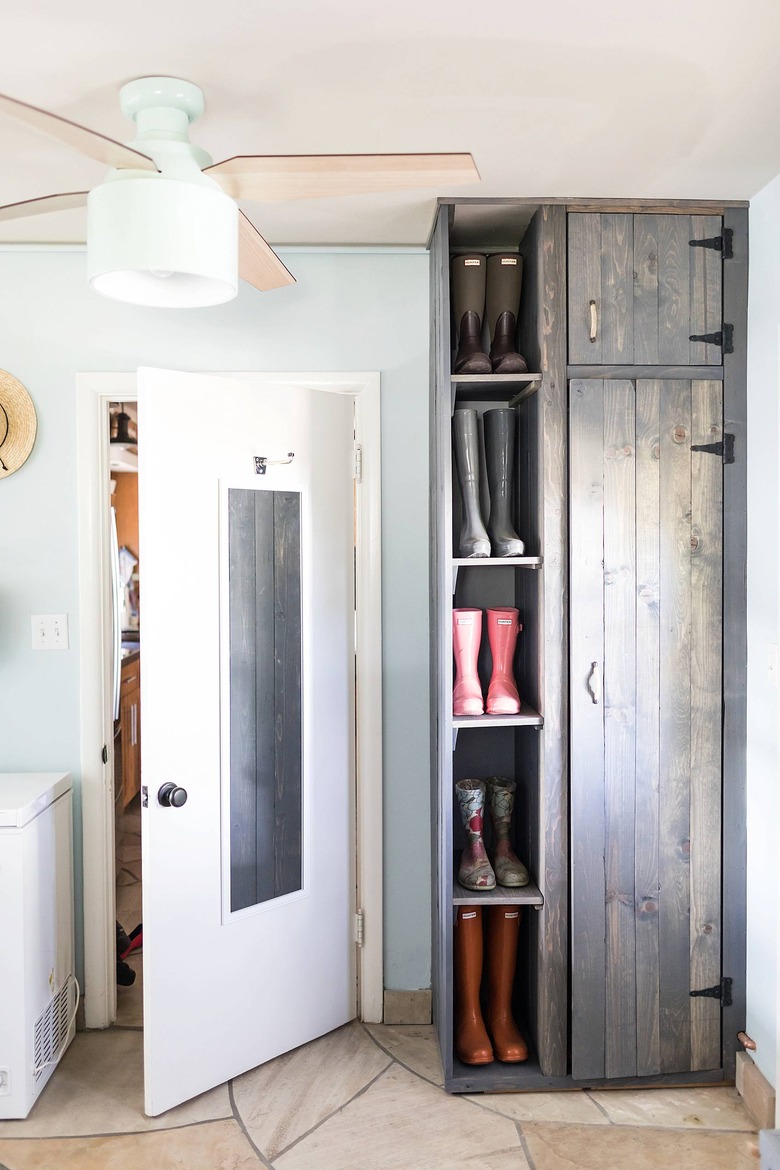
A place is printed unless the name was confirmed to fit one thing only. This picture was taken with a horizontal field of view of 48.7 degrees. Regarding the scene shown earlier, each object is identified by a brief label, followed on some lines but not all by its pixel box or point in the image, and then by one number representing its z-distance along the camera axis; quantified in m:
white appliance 2.33
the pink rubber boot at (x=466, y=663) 2.48
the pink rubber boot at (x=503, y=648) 2.52
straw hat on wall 2.70
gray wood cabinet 2.39
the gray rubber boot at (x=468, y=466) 2.49
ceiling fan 1.48
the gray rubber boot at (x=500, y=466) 2.53
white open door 2.38
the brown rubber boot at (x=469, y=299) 2.49
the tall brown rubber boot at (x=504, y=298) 2.49
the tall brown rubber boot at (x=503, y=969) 2.56
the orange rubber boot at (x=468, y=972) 2.53
